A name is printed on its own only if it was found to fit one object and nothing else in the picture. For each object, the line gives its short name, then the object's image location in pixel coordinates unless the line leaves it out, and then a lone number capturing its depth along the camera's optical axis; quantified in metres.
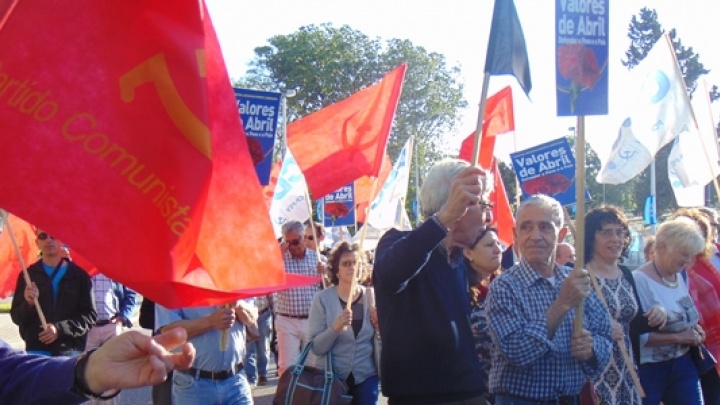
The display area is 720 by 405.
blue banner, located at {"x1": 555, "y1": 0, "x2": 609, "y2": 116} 4.15
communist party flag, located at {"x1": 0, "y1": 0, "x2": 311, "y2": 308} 2.37
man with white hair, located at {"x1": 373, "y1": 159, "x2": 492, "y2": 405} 3.65
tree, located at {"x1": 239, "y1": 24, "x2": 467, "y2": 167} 49.03
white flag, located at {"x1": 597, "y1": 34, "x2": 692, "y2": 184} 8.00
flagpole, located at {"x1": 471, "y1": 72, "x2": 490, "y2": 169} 3.72
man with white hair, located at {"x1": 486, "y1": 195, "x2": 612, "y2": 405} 3.83
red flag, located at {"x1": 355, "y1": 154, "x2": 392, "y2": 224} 15.54
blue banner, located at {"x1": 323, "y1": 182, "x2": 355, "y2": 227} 15.04
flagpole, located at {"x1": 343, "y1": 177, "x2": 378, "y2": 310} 5.87
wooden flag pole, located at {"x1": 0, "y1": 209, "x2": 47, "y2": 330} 4.85
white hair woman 5.54
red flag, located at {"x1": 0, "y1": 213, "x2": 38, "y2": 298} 7.97
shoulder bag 5.41
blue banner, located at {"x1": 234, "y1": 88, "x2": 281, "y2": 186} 6.37
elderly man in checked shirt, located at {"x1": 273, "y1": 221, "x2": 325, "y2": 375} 8.27
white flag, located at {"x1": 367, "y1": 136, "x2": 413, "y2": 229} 10.12
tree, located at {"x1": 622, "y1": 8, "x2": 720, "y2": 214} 61.31
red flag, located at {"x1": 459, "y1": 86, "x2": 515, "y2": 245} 9.74
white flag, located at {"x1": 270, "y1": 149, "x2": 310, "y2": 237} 10.09
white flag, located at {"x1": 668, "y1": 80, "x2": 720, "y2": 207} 9.02
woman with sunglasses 5.70
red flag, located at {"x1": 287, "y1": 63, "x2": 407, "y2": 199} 7.34
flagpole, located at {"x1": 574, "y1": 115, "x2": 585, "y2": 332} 3.90
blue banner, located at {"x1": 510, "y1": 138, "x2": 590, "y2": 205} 9.80
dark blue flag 4.09
